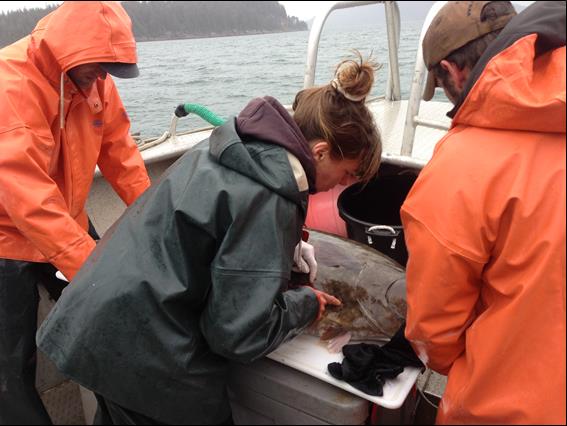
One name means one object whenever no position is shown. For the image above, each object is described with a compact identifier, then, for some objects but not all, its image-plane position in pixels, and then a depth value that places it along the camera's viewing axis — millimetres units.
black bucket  2588
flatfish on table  1860
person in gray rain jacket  1429
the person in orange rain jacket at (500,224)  1138
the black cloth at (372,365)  1552
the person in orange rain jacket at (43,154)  2086
